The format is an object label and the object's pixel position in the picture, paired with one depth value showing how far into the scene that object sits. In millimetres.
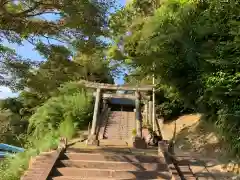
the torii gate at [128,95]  7550
